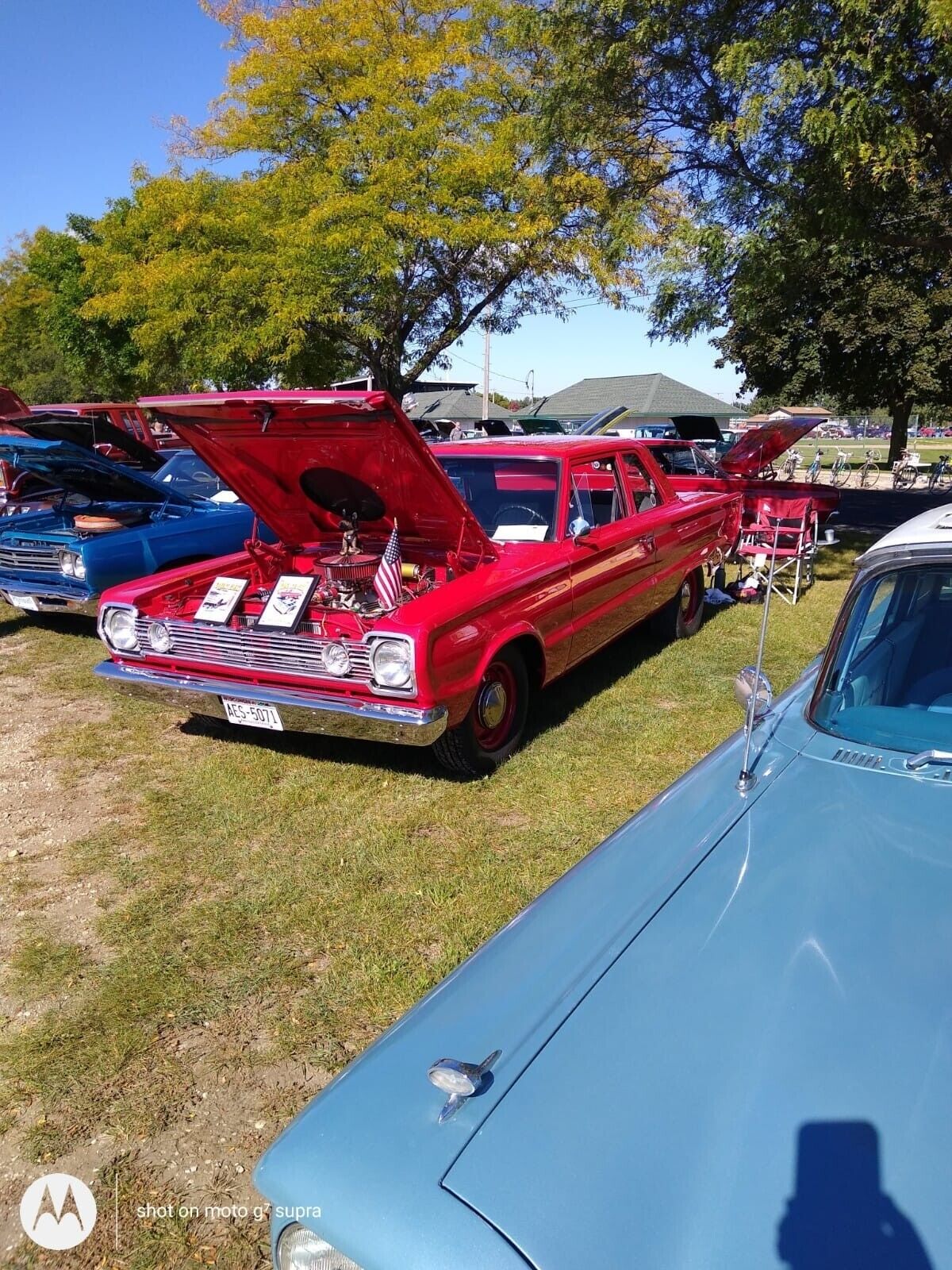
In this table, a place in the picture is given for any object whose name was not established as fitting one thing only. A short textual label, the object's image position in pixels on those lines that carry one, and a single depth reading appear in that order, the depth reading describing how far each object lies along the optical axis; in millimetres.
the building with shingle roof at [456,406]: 45812
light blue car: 1207
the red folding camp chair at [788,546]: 8383
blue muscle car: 6551
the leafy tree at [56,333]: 28625
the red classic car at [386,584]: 3861
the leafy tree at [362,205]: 14359
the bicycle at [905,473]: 21066
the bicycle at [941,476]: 19875
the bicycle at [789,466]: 21147
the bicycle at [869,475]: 21789
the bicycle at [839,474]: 22359
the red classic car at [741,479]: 10258
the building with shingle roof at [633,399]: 42312
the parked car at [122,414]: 12406
